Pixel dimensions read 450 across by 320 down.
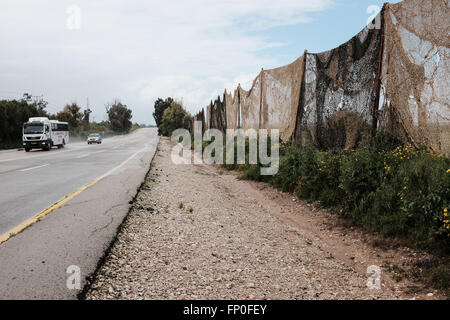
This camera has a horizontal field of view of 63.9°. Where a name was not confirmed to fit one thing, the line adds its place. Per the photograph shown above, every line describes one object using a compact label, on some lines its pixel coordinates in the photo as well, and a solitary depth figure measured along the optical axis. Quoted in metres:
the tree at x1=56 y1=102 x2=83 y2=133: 71.25
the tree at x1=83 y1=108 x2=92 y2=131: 108.31
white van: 27.52
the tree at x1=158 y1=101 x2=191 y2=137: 54.07
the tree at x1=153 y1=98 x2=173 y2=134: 82.38
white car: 44.77
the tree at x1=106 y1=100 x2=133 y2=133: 113.50
